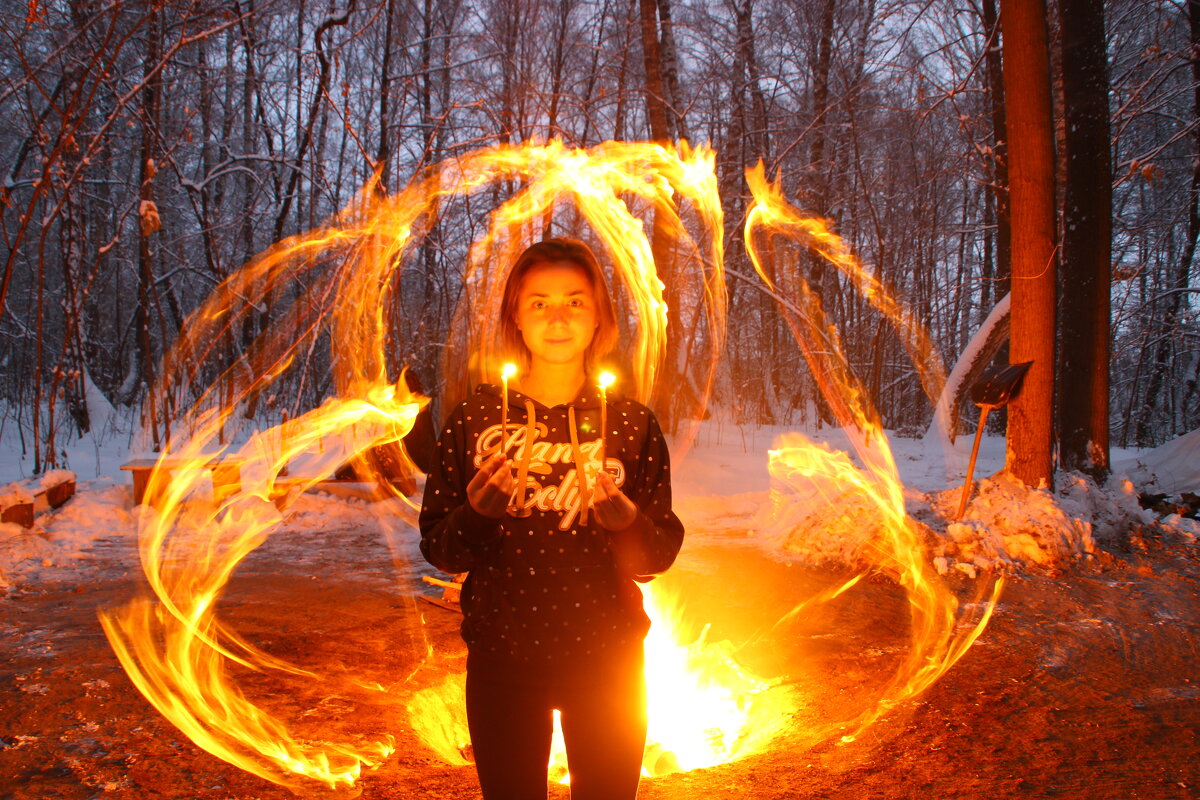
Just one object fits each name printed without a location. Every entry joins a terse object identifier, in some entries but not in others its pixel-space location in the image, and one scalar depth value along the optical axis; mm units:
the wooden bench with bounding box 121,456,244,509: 9211
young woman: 1895
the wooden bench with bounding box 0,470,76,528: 7600
